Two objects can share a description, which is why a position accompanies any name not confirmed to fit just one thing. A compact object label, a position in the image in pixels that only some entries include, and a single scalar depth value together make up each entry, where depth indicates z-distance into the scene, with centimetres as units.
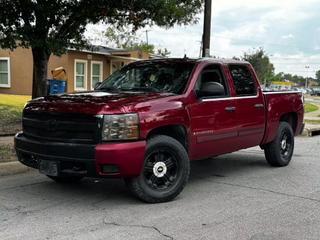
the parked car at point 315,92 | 9805
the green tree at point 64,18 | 963
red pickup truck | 552
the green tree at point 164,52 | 6142
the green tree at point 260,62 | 6881
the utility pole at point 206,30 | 1333
